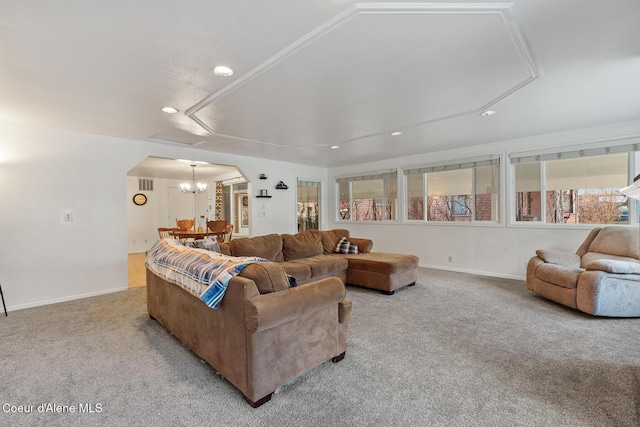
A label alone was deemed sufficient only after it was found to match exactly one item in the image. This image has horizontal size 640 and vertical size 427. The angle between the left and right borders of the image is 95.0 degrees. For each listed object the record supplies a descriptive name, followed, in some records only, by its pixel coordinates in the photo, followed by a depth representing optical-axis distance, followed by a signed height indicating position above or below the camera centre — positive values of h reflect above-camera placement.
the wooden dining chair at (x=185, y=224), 6.67 -0.28
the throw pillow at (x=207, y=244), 3.43 -0.39
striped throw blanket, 1.86 -0.42
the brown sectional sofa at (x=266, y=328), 1.71 -0.78
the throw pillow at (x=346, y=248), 5.00 -0.64
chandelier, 6.74 +0.78
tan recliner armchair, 3.00 -0.73
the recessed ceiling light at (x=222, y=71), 2.25 +1.10
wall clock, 8.24 +0.38
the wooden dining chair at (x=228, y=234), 6.41 -0.50
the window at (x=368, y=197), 6.48 +0.31
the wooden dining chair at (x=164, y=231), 6.50 -0.44
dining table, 5.66 -0.45
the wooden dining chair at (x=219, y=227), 6.14 -0.32
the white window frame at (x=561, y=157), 3.92 +0.76
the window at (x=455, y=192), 5.11 +0.34
